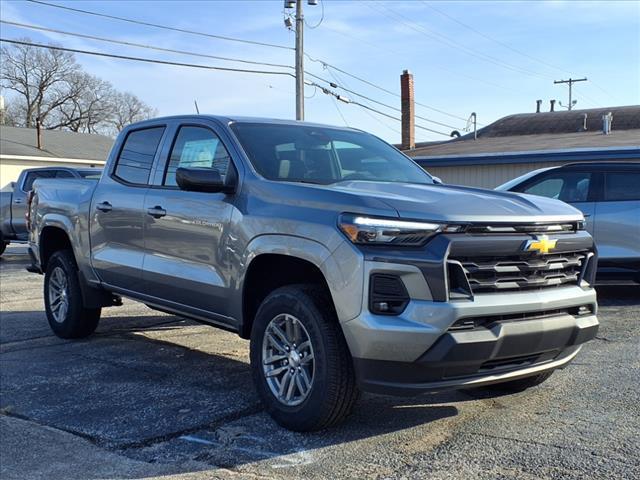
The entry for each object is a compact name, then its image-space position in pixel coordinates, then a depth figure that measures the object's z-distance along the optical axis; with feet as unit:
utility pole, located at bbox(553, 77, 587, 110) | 216.45
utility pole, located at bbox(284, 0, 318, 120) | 80.53
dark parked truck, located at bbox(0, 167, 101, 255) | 52.19
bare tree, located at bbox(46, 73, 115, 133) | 215.51
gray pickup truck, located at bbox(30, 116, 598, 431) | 12.48
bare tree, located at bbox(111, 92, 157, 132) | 230.48
